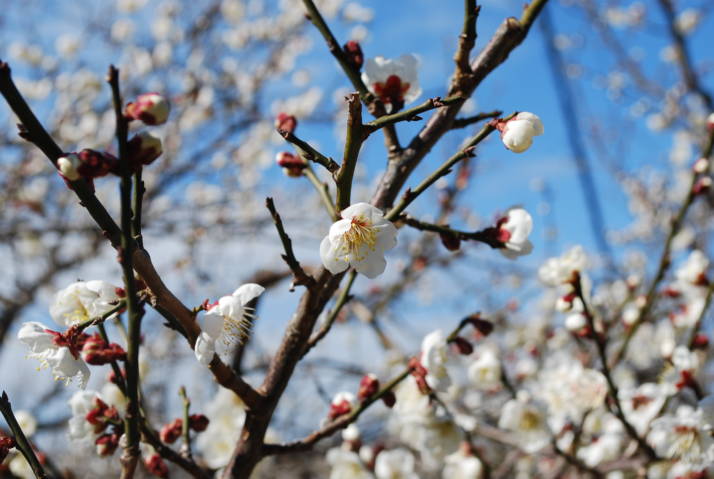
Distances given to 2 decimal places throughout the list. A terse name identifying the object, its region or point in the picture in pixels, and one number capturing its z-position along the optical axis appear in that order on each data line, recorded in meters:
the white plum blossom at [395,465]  0.66
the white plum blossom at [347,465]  0.64
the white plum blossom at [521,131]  0.43
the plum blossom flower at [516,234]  0.48
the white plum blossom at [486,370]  0.65
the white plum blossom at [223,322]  0.42
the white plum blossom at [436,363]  0.51
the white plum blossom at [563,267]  0.56
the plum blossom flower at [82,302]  0.44
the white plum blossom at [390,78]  0.49
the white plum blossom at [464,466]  0.68
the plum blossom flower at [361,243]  0.43
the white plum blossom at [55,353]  0.43
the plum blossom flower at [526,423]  0.64
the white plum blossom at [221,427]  0.64
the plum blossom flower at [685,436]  0.53
